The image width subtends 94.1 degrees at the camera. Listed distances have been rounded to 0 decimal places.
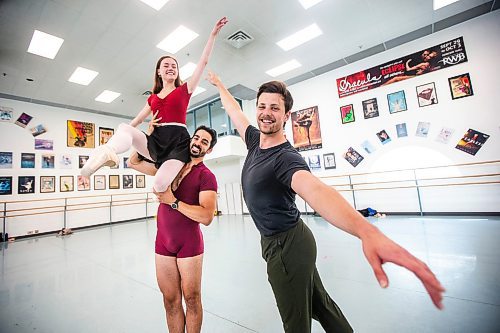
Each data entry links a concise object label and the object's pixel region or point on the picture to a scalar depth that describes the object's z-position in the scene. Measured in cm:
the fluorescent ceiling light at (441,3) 457
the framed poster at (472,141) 480
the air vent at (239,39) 504
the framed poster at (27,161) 708
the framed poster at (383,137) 592
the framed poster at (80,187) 810
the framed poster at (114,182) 893
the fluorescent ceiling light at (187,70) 606
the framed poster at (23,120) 714
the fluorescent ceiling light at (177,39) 488
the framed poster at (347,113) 654
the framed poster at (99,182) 853
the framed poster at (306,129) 718
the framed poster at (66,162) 781
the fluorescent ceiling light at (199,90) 773
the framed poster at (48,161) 745
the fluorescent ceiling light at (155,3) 407
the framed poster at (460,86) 502
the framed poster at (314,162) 708
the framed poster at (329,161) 679
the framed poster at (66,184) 771
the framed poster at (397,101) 576
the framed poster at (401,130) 568
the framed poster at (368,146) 614
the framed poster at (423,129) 542
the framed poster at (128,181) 936
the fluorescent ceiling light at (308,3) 431
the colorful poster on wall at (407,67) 520
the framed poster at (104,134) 892
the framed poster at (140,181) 976
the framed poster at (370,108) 616
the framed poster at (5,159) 672
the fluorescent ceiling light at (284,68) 644
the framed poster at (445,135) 514
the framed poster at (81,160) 824
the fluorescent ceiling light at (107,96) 733
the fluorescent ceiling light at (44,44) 469
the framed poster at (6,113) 689
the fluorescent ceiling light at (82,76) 603
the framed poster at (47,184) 733
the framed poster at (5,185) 664
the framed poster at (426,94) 540
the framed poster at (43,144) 740
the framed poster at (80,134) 816
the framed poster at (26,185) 694
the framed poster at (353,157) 635
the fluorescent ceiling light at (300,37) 511
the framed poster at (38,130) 736
